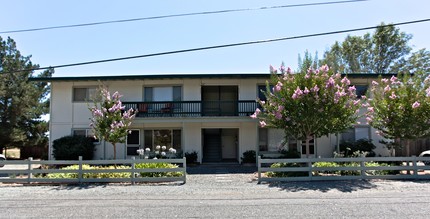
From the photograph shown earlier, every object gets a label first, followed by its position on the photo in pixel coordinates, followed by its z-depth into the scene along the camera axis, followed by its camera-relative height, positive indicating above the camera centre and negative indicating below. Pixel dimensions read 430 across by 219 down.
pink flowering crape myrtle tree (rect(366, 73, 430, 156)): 13.10 +1.06
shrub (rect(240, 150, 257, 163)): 18.33 -1.36
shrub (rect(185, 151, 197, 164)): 18.33 -1.34
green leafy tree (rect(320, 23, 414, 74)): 35.84 +9.43
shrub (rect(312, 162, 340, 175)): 13.14 -1.36
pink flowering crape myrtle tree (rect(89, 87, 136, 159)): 14.30 +0.60
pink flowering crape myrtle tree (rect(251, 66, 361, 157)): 12.55 +1.21
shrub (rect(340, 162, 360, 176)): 12.45 -1.55
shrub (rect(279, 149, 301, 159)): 17.39 -1.15
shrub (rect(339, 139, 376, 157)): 17.61 -0.79
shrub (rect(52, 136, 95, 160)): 17.89 -0.74
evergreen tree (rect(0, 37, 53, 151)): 30.67 +3.09
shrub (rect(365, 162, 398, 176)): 12.70 -1.59
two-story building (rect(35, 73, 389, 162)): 18.83 +1.43
